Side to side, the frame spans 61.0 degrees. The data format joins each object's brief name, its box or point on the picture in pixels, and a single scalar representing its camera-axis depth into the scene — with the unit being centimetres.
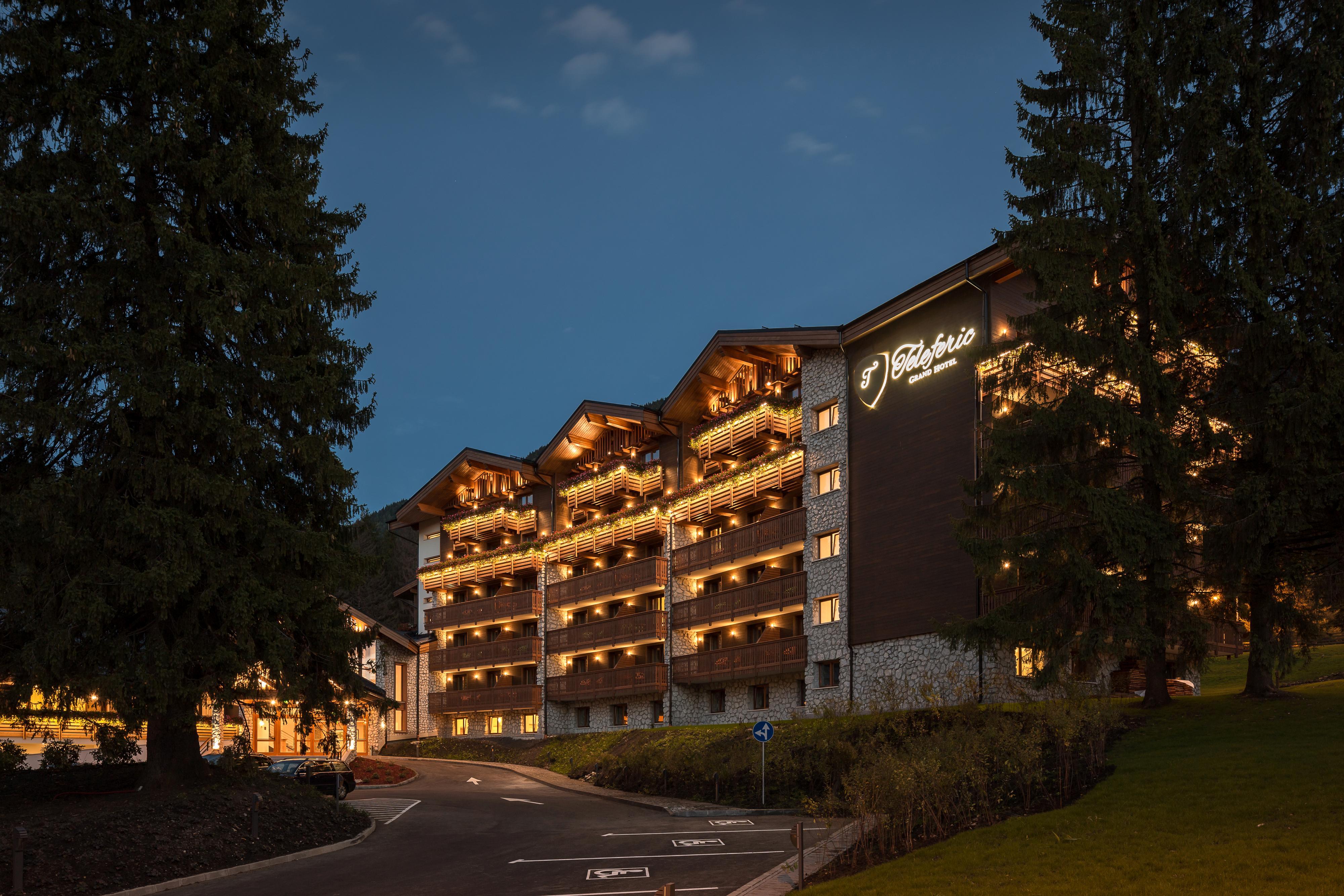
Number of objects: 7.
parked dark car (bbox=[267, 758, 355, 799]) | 3147
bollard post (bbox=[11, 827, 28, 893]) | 1658
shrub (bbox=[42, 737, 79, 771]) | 2419
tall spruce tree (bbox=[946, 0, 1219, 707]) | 2422
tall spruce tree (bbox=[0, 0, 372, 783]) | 2067
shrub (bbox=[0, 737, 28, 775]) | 2388
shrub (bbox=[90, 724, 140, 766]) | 2284
